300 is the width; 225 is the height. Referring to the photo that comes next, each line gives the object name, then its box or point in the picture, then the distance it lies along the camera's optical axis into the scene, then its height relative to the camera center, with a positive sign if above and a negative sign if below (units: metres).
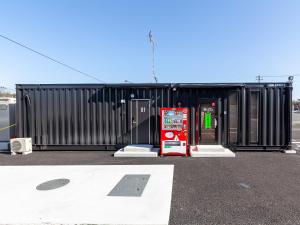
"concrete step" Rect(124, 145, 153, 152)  7.82 -1.56
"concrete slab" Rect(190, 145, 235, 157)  7.39 -1.62
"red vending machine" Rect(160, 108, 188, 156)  7.52 -0.83
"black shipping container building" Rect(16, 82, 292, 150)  8.22 -0.18
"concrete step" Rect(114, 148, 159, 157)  7.54 -1.71
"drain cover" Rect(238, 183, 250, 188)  4.60 -1.78
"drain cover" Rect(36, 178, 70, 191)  4.61 -1.81
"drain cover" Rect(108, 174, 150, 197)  4.22 -1.78
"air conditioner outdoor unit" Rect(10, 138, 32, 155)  8.17 -1.49
